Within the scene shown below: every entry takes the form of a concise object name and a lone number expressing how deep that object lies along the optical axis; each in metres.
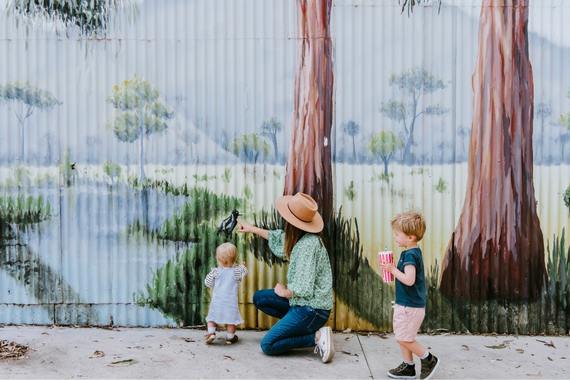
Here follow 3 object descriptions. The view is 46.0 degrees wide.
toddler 5.59
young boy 4.74
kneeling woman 5.20
